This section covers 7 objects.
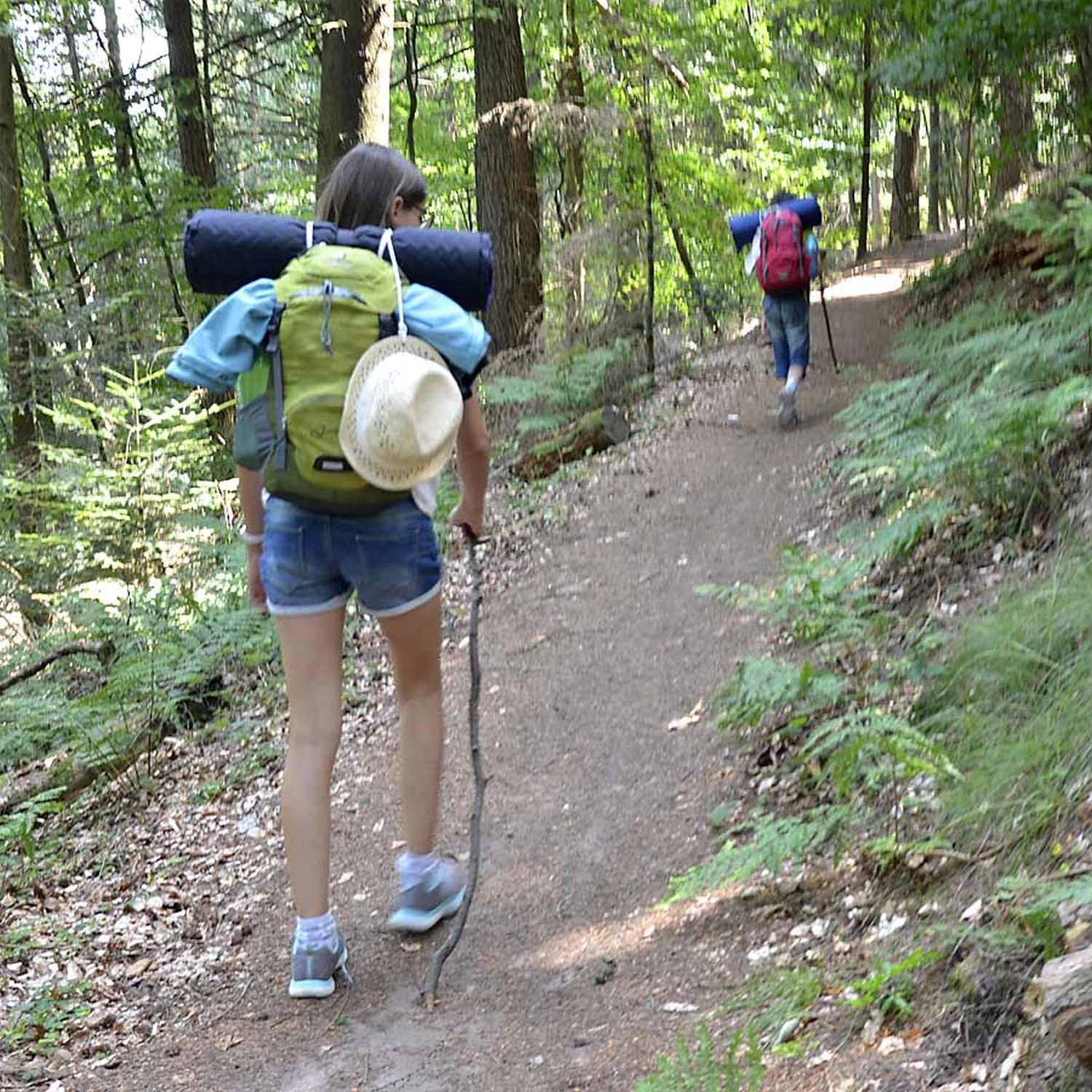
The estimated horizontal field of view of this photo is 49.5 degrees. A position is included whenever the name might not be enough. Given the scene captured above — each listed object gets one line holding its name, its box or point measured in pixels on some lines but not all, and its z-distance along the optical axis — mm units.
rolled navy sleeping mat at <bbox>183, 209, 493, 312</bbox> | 3324
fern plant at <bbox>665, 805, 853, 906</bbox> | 3439
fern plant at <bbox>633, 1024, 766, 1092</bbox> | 2484
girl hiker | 3164
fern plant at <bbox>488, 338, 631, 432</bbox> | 12023
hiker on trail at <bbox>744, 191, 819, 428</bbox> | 10156
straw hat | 3105
